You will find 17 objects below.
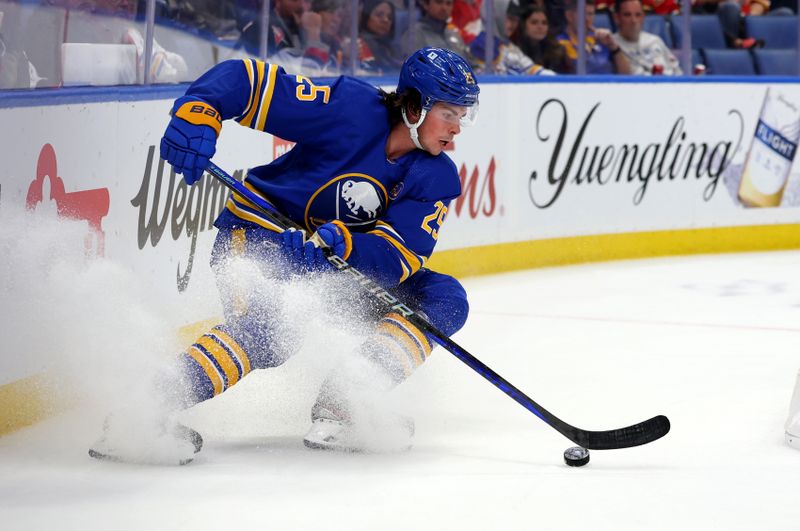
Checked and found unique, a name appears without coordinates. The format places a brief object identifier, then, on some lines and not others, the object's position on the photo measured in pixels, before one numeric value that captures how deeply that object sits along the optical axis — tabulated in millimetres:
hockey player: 5461
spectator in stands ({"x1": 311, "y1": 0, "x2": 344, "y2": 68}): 10656
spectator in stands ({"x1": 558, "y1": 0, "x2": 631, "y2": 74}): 12758
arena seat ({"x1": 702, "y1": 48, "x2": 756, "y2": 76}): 13750
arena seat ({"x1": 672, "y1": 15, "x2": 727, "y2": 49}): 13555
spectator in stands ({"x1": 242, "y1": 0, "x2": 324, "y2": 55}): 9531
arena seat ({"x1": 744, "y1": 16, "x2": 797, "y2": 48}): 13922
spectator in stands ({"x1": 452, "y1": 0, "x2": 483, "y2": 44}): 12078
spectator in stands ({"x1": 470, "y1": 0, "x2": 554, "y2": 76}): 12195
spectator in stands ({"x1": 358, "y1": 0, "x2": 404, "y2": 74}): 11180
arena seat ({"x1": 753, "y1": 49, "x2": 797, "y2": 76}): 13836
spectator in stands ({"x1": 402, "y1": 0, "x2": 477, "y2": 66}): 11734
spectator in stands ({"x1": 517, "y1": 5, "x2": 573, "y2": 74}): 12437
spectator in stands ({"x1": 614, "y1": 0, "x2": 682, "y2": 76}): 13203
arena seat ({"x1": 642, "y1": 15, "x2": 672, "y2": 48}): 13516
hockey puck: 5520
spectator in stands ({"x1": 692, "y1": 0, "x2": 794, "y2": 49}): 13969
